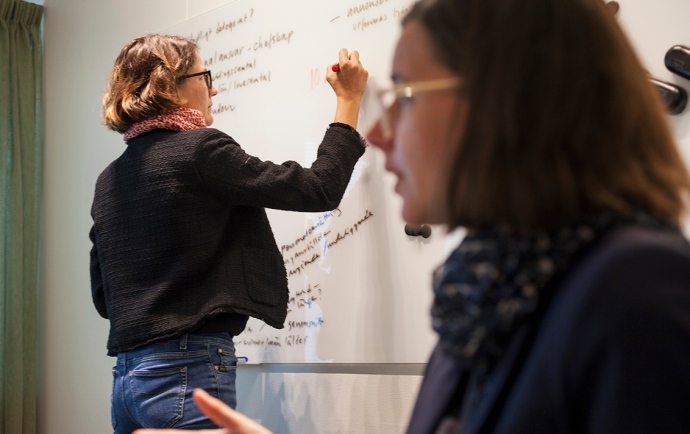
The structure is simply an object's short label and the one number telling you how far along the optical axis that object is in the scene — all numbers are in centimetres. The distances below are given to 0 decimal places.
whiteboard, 173
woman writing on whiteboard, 147
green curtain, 289
